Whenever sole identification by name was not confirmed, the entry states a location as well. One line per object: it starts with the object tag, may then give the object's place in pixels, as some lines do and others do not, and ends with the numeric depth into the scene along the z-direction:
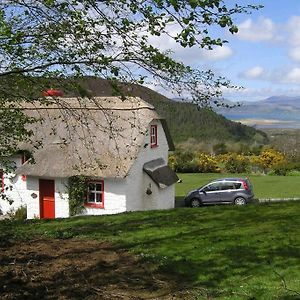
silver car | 27.27
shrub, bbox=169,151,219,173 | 48.69
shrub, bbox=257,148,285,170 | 50.03
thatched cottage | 22.69
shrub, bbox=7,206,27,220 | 24.92
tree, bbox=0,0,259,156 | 5.50
